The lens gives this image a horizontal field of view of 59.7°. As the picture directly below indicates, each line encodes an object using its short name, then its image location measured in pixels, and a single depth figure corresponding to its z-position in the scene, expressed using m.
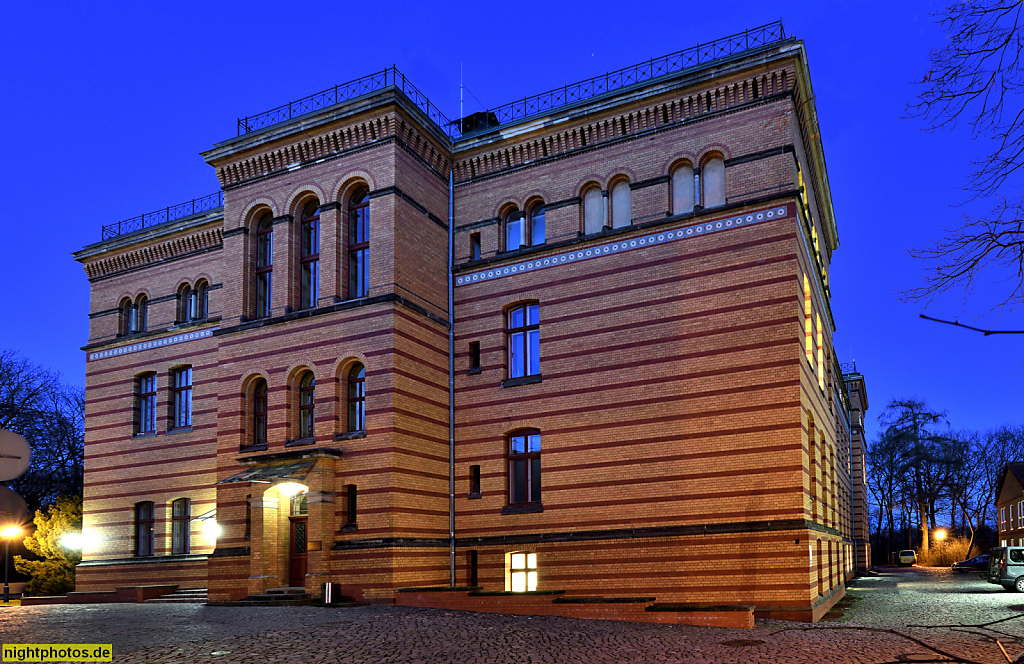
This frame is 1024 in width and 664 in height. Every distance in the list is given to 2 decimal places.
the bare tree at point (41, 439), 47.59
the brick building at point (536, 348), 22.58
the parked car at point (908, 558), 75.12
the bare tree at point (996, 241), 8.04
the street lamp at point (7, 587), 30.58
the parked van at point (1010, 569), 31.38
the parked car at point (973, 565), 56.38
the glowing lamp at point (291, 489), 25.36
